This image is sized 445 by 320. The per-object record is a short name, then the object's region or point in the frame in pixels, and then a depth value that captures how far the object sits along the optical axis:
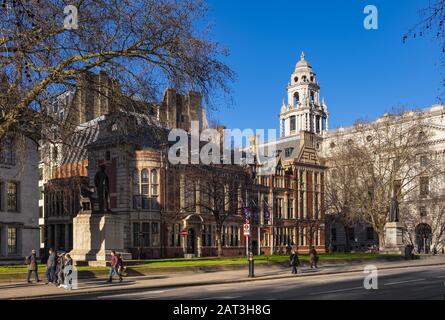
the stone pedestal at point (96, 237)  34.78
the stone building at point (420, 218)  86.50
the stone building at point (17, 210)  51.53
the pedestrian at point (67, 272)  27.08
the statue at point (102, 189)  35.03
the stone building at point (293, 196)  77.25
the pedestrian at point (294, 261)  36.03
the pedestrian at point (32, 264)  29.20
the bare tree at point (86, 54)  21.89
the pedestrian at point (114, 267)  29.36
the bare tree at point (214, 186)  54.41
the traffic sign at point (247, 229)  35.97
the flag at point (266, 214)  53.49
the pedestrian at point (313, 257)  41.03
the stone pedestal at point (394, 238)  58.13
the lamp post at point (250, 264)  33.62
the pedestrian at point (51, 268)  29.56
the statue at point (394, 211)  58.16
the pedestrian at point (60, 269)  28.08
